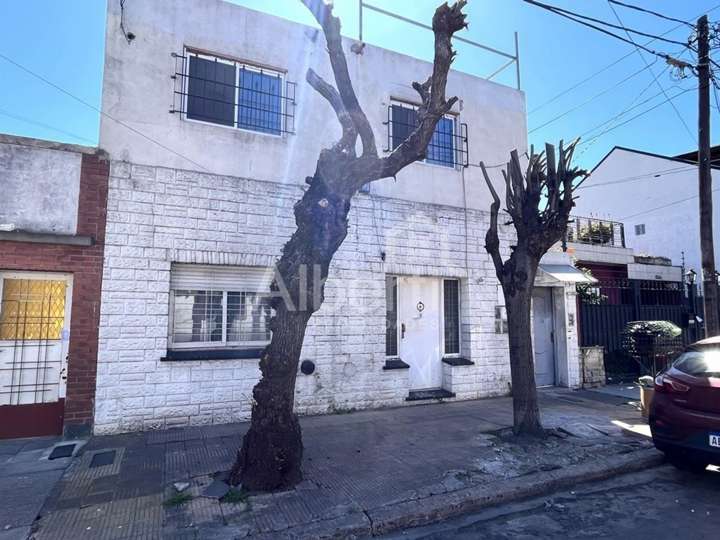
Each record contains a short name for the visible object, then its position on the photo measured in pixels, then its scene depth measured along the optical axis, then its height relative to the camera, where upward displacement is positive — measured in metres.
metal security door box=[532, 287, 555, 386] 9.78 -0.60
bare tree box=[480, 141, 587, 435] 5.90 +0.87
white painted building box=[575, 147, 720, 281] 20.14 +5.41
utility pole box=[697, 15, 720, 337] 7.95 +2.34
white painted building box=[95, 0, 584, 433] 6.35 +1.27
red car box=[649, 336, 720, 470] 4.43 -1.06
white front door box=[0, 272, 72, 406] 5.84 -0.39
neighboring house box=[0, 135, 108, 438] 5.80 +0.31
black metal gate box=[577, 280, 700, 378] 10.70 -0.11
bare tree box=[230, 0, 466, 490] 4.23 +0.74
